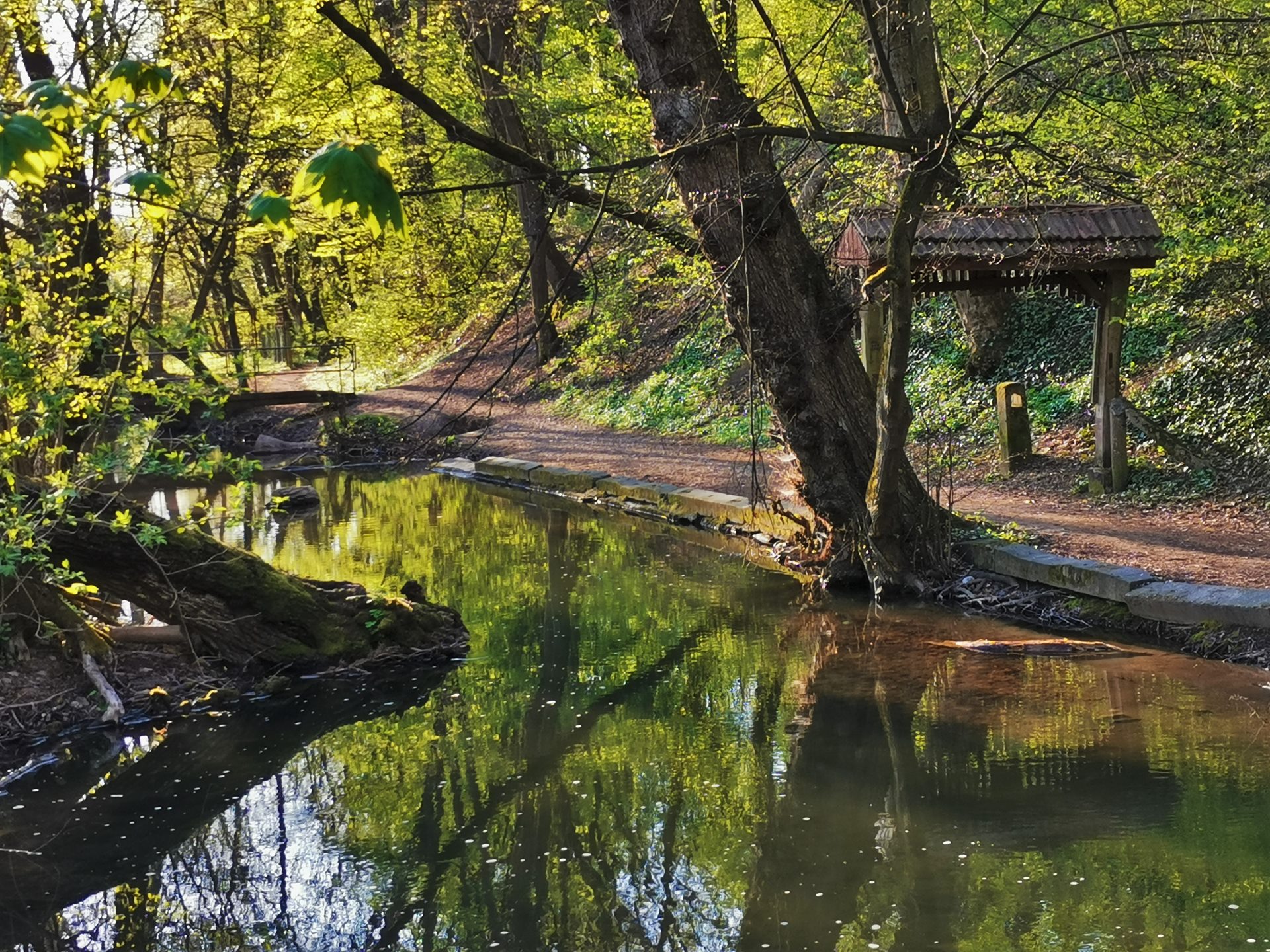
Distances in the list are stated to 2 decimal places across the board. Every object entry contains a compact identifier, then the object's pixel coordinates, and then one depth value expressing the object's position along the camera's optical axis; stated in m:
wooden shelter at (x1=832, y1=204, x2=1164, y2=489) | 10.36
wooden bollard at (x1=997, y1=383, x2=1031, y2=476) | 12.20
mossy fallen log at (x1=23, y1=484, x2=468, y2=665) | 8.32
